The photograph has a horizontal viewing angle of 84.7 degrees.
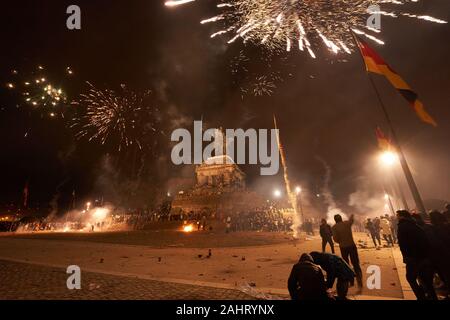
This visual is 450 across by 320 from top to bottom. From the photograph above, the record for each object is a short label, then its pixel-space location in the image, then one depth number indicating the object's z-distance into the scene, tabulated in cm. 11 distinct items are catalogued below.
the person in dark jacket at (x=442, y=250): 552
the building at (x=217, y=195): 4441
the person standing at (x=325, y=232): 1139
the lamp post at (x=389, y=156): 1586
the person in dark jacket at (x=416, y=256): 525
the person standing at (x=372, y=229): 1596
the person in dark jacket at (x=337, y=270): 466
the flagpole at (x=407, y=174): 909
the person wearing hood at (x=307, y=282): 385
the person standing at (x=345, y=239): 757
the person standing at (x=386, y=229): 1515
